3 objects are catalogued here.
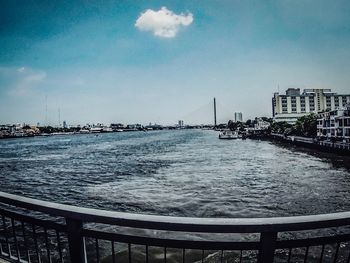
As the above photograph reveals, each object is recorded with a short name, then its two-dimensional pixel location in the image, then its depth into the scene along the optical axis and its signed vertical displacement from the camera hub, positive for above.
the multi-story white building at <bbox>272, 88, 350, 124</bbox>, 185.12 +12.01
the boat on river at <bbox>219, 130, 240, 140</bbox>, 129.25 -4.77
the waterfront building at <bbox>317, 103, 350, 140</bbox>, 73.06 -0.85
